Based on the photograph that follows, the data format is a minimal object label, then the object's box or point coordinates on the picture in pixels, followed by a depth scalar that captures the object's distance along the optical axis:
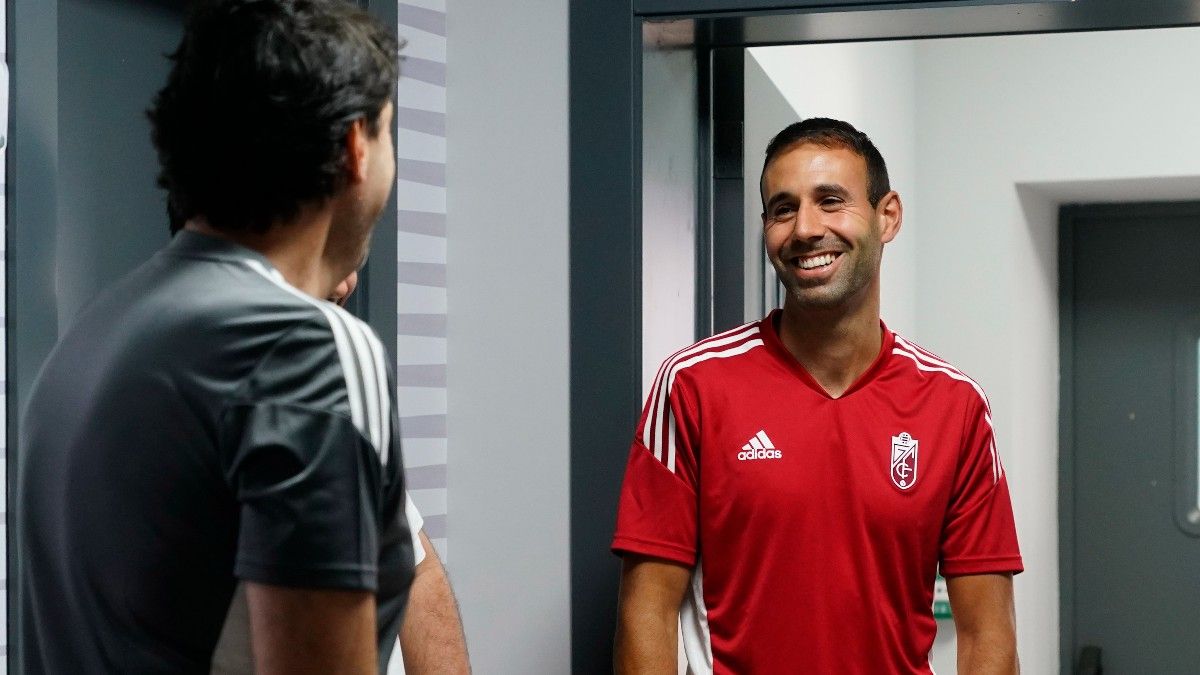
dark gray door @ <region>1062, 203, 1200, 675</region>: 4.21
